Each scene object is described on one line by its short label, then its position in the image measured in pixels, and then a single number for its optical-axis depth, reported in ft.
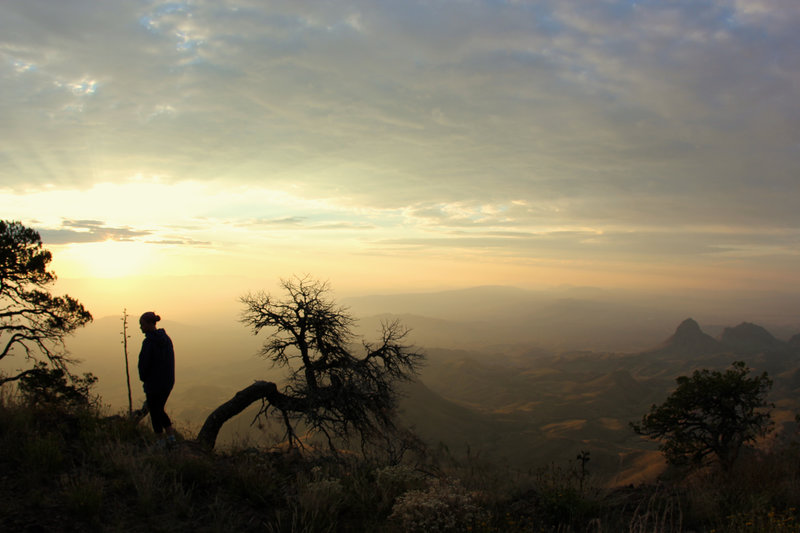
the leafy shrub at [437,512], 15.87
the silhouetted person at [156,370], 24.75
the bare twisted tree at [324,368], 39.14
